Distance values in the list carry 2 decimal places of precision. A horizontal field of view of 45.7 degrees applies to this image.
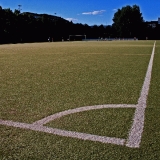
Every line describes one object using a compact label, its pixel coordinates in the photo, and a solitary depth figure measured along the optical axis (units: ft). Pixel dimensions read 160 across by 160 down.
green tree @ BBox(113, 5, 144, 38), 251.46
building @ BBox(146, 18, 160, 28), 267.43
